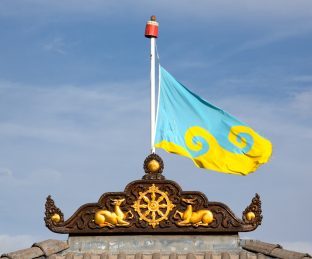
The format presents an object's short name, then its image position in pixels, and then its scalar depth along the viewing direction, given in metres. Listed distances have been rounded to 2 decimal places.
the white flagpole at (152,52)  22.28
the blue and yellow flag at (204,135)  22.31
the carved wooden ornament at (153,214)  21.44
